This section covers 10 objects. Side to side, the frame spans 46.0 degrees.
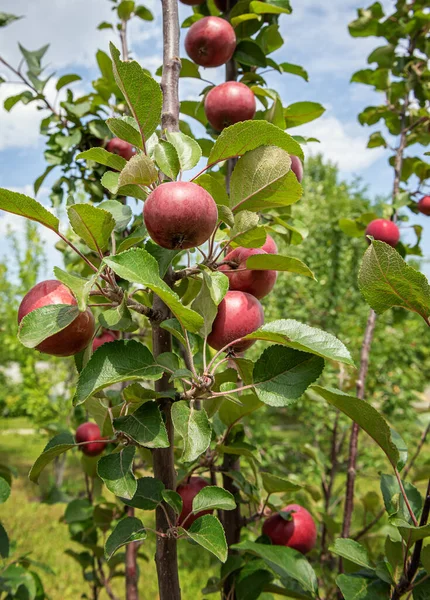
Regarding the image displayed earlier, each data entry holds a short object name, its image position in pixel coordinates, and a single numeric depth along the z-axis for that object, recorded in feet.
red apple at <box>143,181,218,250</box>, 2.15
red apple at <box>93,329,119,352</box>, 4.27
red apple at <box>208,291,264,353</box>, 2.66
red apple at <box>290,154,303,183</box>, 3.77
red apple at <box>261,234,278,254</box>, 3.21
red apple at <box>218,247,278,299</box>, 2.87
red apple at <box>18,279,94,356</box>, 2.30
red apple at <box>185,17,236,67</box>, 4.06
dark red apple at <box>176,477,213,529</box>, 3.21
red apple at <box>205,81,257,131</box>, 3.69
